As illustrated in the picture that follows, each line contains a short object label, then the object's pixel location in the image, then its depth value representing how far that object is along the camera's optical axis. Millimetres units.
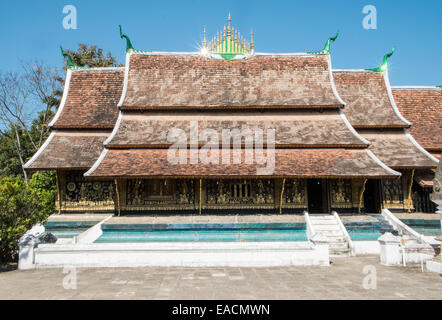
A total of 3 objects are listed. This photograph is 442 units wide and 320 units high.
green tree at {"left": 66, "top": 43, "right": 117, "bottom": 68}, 31469
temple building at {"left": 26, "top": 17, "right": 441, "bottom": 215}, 13038
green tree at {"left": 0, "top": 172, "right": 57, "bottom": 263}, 10297
